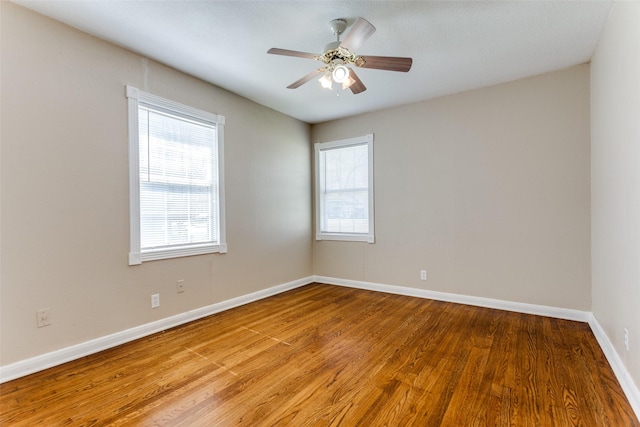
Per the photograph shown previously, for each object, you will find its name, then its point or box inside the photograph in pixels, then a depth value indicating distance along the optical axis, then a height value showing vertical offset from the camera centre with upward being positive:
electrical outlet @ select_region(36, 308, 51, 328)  2.26 -0.76
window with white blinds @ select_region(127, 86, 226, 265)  2.85 +0.37
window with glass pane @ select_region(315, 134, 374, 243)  4.60 +0.38
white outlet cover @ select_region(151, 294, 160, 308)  2.96 -0.84
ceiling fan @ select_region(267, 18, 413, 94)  2.17 +1.19
